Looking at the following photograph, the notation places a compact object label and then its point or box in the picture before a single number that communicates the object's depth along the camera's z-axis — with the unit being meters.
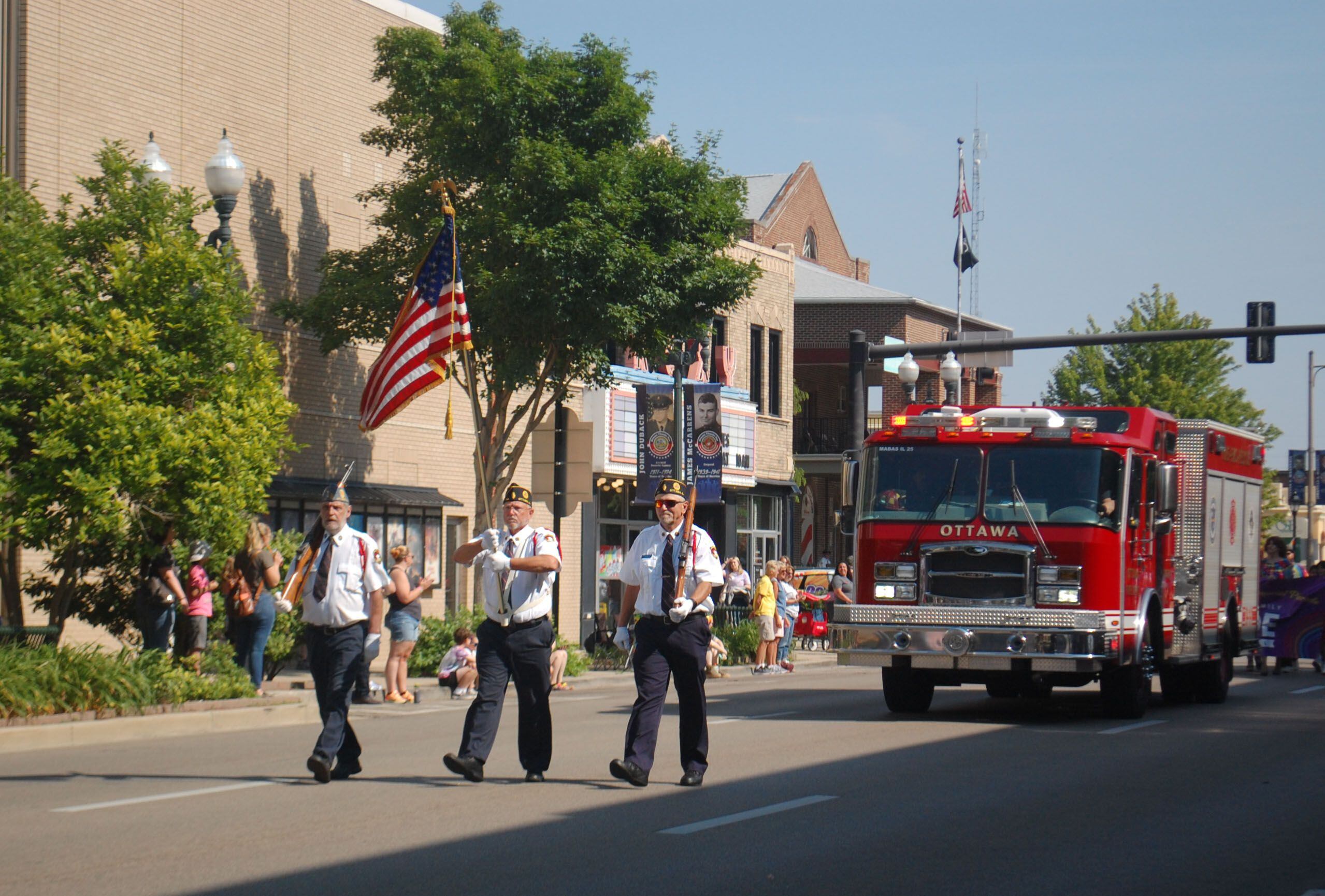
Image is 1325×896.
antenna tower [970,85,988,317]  56.19
